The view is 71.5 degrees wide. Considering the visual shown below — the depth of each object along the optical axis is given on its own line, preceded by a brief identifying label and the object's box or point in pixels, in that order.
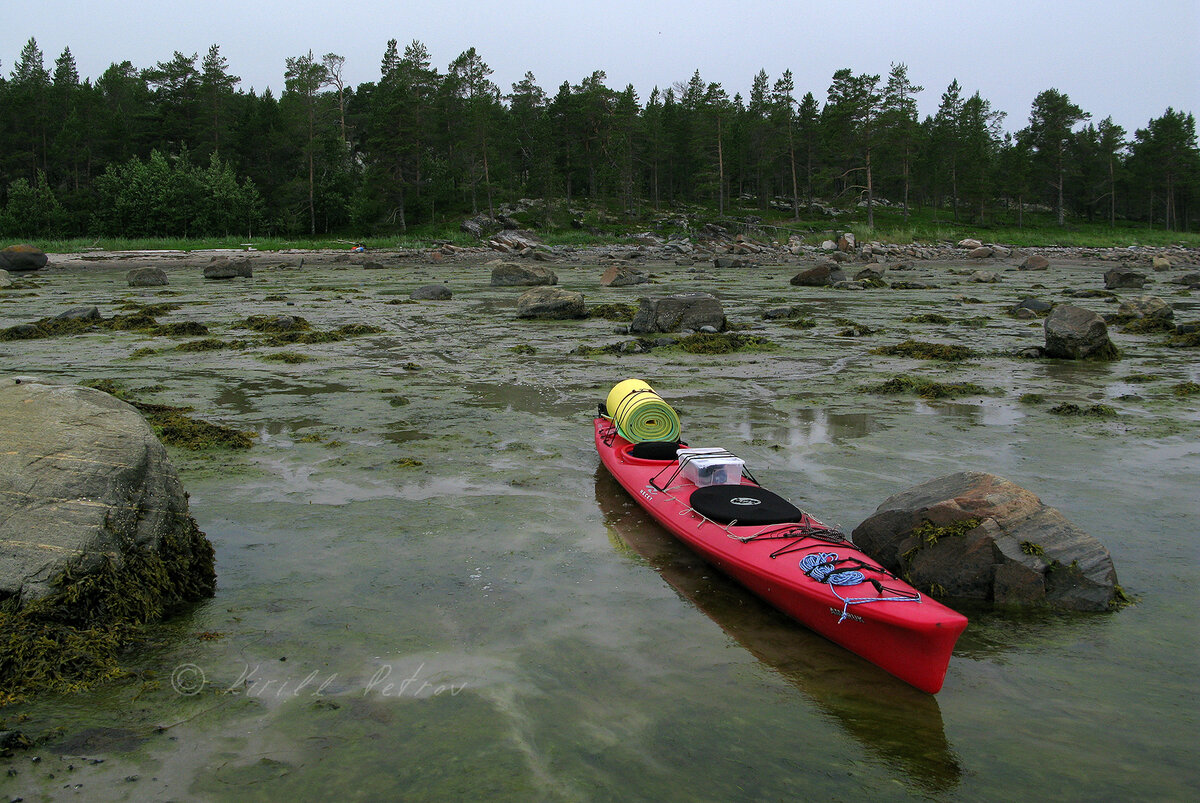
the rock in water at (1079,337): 13.43
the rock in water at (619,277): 28.94
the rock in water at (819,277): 29.16
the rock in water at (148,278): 28.61
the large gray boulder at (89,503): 4.53
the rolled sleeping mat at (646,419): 7.76
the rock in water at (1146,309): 17.65
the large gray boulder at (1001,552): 5.25
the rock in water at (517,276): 28.82
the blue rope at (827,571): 4.77
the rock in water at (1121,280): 27.00
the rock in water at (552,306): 19.41
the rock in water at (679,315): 16.80
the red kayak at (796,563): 4.32
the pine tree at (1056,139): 67.44
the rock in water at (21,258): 34.00
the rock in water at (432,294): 23.95
